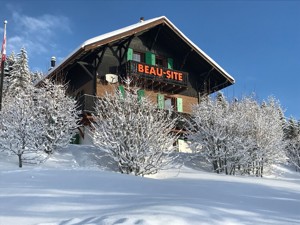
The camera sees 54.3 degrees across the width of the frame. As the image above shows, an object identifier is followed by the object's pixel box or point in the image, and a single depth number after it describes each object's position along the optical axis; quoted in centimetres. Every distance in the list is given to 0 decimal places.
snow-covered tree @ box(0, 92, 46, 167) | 1009
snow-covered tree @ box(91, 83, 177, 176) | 995
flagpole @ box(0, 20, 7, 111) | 1346
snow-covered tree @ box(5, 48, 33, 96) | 2846
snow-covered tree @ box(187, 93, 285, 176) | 1216
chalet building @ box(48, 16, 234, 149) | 1605
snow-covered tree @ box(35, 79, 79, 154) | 1159
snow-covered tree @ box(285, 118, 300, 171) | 1742
